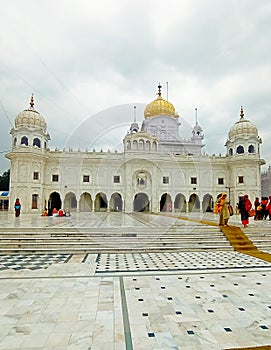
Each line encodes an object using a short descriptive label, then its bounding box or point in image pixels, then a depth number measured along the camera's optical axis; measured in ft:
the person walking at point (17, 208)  54.76
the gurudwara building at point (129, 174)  93.35
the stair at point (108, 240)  25.77
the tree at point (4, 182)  138.92
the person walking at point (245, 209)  34.83
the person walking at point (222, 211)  33.88
